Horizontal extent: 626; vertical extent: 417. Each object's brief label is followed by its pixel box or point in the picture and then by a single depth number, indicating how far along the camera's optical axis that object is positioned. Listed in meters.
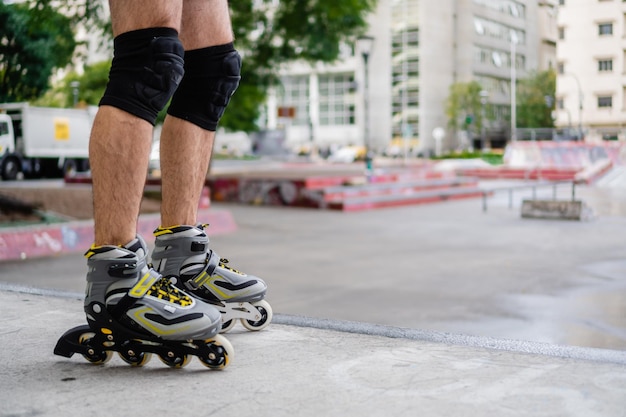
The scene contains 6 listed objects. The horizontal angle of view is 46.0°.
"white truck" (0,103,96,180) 10.55
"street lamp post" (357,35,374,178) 19.20
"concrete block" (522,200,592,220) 9.93
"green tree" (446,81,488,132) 71.94
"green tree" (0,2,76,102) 7.41
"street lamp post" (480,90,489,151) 68.84
